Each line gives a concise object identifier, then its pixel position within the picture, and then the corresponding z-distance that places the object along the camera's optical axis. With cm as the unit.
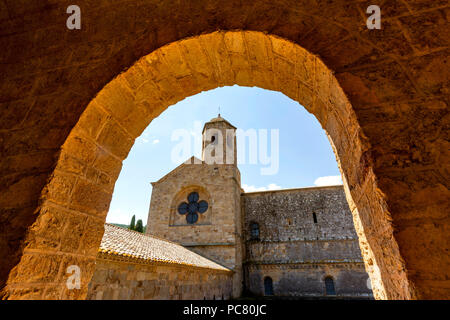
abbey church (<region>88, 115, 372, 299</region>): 1279
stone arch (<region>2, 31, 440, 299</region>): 125
